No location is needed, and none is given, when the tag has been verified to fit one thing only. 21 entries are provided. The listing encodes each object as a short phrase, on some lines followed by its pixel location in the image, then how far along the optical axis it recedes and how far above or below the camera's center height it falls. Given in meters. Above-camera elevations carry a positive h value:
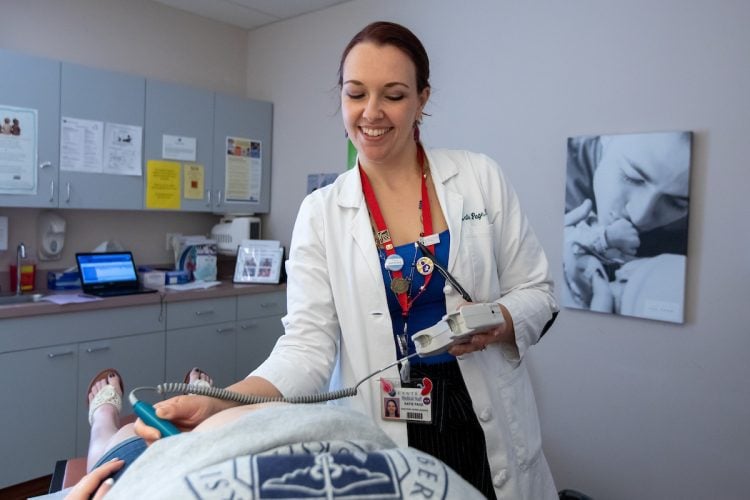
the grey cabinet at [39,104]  2.68 +0.55
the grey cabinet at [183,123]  3.26 +0.61
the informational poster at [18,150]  2.67 +0.33
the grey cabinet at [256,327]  3.40 -0.59
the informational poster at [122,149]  3.07 +0.41
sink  2.79 -0.39
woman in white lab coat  1.19 -0.11
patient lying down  0.53 -0.23
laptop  2.95 -0.27
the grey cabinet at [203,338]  3.09 -0.62
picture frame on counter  3.56 -0.20
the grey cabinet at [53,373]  2.52 -0.71
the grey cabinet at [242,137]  3.63 +0.55
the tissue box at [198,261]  3.54 -0.21
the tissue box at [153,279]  3.28 -0.31
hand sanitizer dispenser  3.12 -0.07
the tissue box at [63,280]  3.08 -0.32
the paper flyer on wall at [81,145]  2.89 +0.39
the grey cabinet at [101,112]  2.91 +0.58
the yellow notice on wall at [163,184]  3.28 +0.24
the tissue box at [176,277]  3.34 -0.30
